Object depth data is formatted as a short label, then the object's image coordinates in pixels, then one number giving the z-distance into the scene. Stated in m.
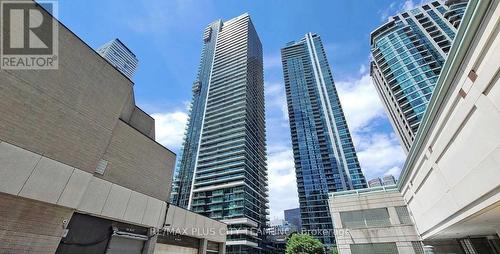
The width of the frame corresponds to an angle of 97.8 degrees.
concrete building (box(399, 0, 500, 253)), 7.20
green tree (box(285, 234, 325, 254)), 35.72
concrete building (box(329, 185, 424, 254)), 20.34
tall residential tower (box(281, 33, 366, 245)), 103.44
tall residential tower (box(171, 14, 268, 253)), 77.19
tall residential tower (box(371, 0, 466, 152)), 63.94
